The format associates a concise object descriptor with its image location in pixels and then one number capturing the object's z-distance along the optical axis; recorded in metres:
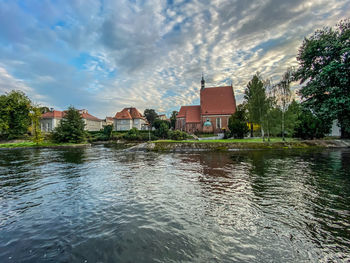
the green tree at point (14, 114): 40.41
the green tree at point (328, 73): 18.41
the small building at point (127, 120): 67.38
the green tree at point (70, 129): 38.03
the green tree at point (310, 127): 26.31
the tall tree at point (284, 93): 24.84
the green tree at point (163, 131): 46.19
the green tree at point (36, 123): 34.81
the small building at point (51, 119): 60.75
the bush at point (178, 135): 32.53
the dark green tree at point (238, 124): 29.22
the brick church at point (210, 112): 45.00
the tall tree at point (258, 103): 26.19
